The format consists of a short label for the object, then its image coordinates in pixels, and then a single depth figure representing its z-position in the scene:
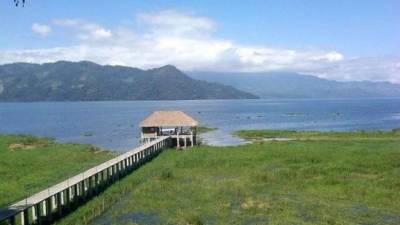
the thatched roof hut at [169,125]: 60.66
